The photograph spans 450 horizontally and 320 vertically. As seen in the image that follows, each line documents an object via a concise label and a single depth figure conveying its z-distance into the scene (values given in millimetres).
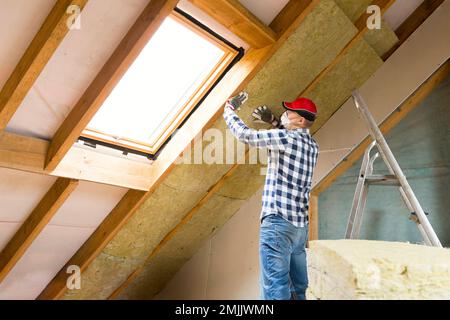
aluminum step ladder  2008
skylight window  2125
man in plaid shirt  1935
